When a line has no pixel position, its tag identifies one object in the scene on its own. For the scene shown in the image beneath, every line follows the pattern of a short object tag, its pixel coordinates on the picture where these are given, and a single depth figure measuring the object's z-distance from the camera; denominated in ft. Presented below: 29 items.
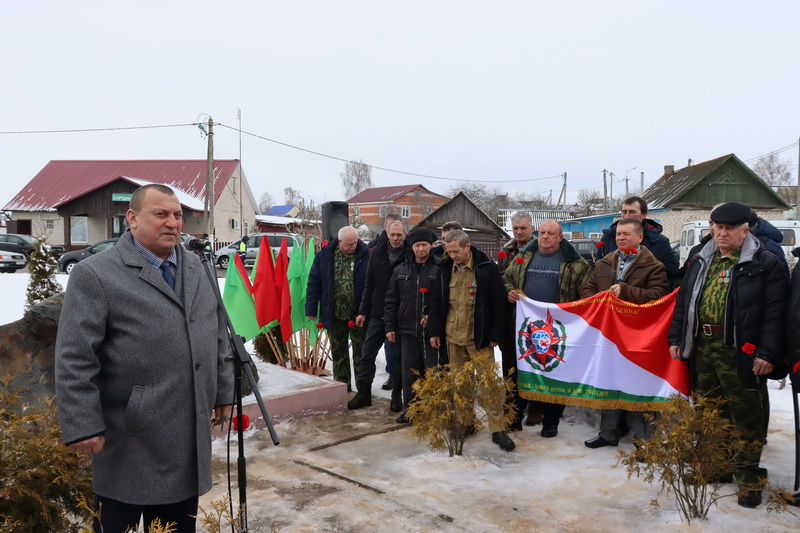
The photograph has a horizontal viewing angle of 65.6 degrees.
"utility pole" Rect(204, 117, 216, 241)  74.13
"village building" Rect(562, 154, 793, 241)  98.43
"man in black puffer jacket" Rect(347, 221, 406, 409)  20.76
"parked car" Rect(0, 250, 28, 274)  75.61
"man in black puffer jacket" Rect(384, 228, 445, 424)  18.57
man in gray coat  7.36
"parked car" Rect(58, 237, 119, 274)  71.92
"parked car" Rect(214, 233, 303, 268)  79.05
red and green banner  16.12
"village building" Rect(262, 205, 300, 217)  226.60
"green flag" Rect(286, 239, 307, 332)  24.08
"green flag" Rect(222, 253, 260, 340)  23.31
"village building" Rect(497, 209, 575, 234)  136.77
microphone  9.59
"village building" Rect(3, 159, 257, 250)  106.83
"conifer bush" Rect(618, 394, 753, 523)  11.32
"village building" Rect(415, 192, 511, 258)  108.37
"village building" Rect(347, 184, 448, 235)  199.72
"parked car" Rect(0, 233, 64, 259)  83.25
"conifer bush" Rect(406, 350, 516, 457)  15.14
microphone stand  8.16
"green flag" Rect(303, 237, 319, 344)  24.07
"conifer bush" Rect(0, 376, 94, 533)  8.05
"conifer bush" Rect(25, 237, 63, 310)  28.43
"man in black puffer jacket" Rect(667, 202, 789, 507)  12.44
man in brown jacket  16.35
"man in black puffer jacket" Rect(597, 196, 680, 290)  17.02
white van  59.06
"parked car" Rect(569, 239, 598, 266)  70.62
